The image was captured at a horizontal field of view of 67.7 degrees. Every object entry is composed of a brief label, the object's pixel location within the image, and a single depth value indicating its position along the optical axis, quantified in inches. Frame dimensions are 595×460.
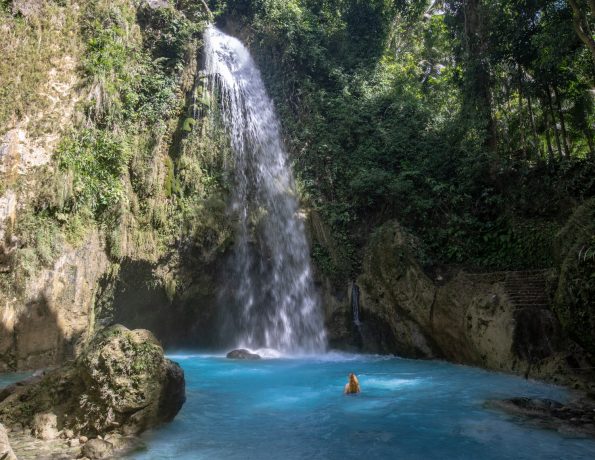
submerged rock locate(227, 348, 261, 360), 488.4
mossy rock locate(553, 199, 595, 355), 264.8
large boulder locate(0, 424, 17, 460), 150.5
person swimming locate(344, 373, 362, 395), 314.0
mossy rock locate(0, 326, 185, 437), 222.7
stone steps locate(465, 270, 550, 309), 367.2
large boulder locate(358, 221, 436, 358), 450.6
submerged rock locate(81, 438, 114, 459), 197.2
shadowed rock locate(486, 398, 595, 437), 223.3
